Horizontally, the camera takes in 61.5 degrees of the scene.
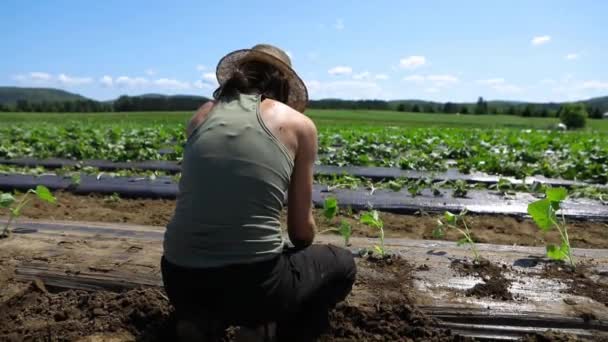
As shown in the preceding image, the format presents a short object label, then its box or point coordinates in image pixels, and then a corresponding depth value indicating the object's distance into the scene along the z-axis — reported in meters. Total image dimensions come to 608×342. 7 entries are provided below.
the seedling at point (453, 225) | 2.86
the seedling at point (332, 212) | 2.90
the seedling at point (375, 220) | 2.91
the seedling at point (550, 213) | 2.68
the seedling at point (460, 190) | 5.20
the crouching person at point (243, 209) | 1.82
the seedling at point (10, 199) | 3.17
